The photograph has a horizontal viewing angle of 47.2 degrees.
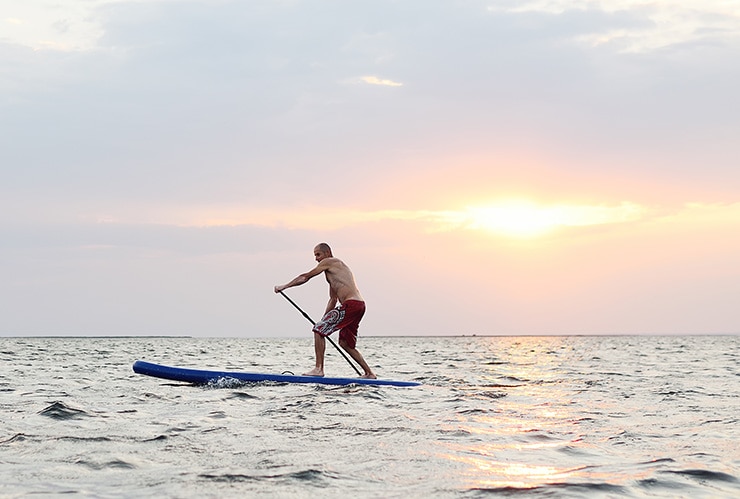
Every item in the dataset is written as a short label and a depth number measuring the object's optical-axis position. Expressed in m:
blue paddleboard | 12.62
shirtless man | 13.36
